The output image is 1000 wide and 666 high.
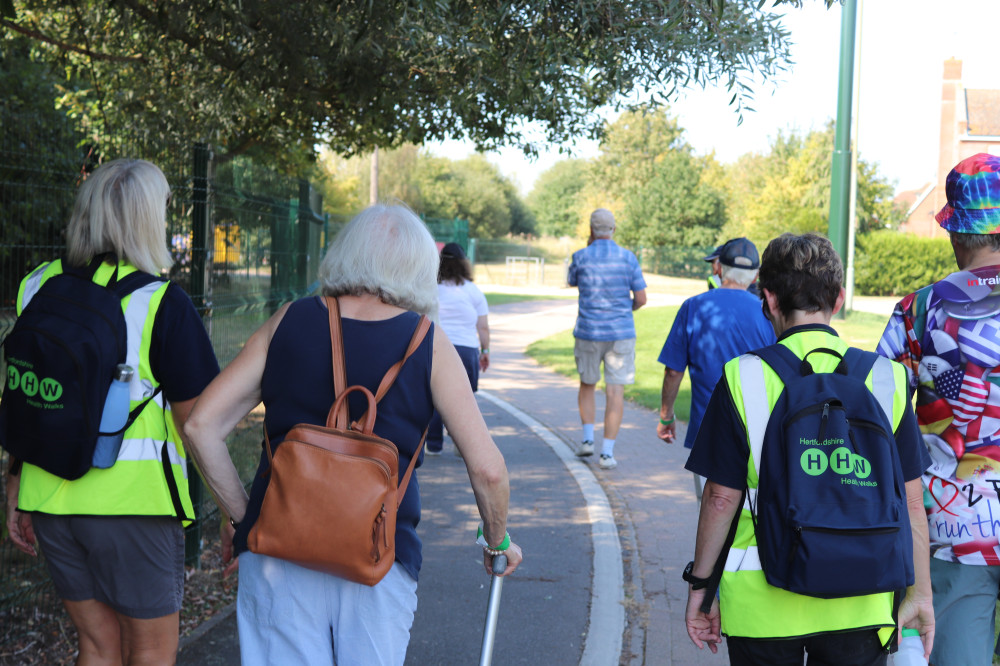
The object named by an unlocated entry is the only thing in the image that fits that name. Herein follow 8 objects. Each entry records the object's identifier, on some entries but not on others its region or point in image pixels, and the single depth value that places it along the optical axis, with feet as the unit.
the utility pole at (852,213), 60.03
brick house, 169.07
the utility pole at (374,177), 125.59
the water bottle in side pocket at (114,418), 8.38
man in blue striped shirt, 24.93
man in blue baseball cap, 15.66
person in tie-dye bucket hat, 8.49
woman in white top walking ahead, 24.61
